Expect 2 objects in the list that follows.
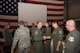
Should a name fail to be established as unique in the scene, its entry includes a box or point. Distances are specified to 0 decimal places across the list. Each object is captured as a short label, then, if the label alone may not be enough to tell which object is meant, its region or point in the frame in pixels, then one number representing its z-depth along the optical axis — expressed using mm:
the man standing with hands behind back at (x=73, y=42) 1318
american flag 3697
